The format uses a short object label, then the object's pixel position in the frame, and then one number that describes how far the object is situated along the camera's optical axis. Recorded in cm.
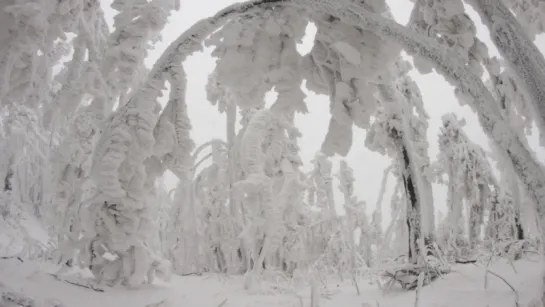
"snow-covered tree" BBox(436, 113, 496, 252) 888
